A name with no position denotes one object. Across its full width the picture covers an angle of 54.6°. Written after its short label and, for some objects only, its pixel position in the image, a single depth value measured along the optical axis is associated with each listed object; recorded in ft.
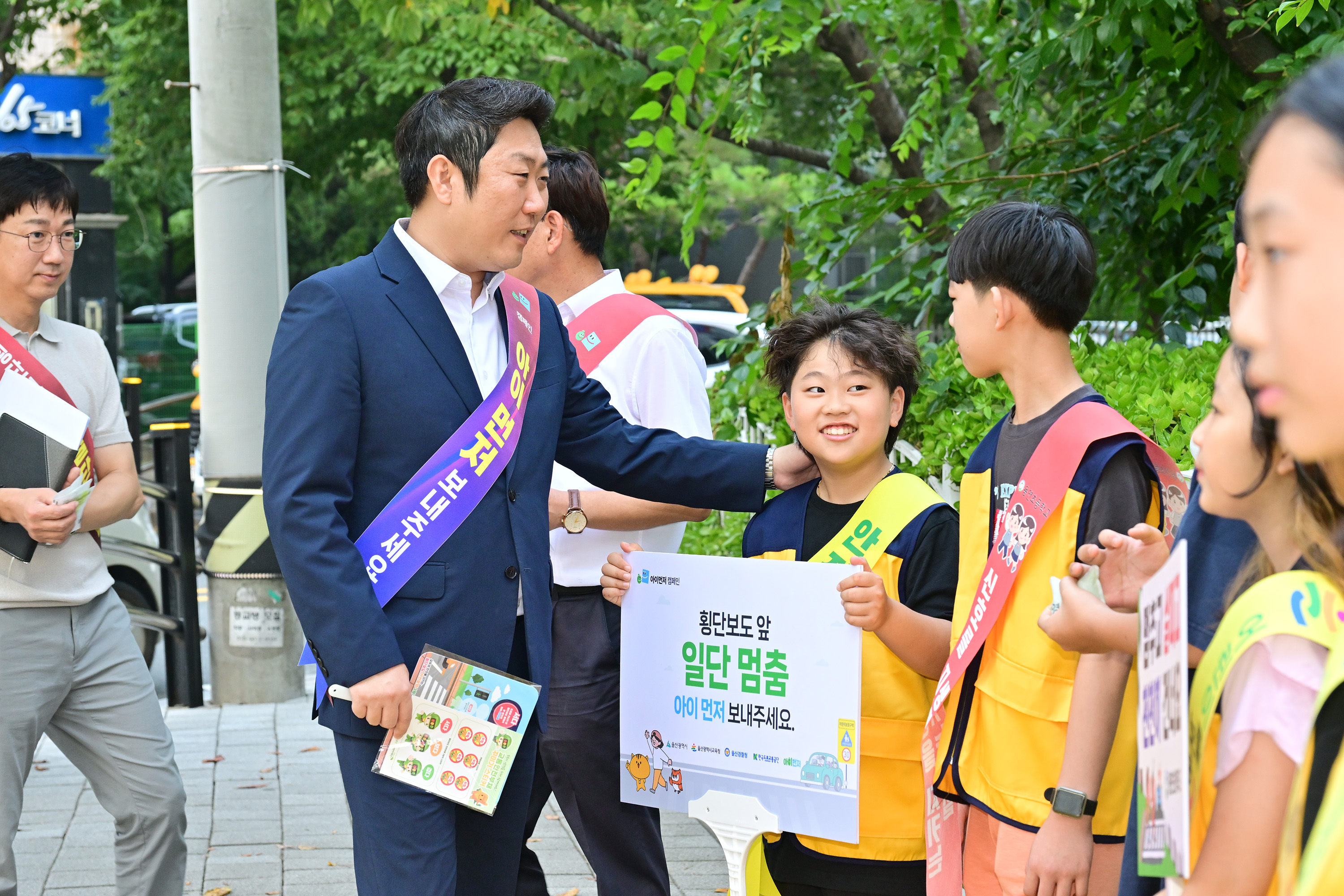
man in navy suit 7.64
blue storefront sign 49.85
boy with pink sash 6.93
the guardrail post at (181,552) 20.67
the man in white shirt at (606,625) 10.51
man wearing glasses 10.45
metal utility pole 20.17
